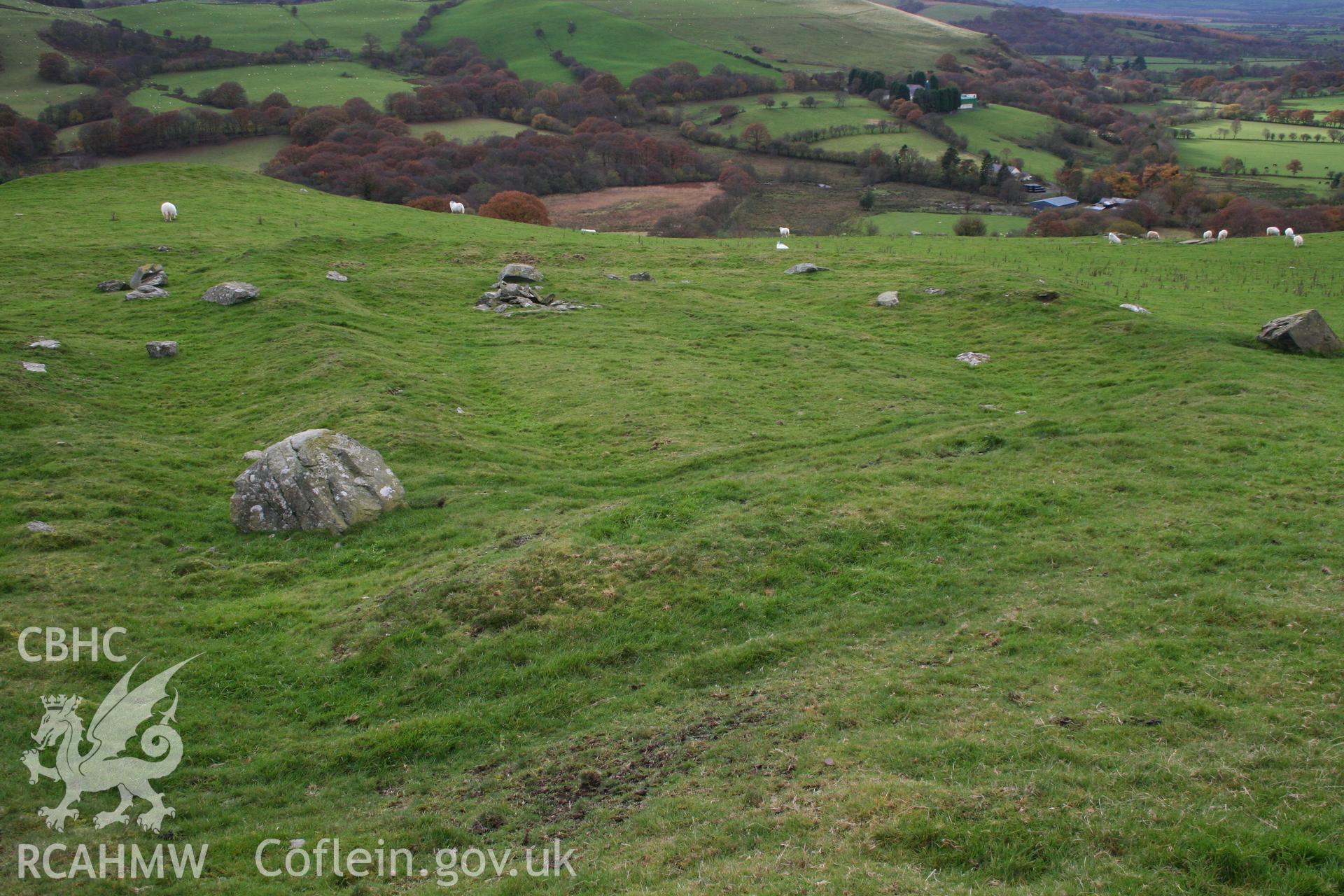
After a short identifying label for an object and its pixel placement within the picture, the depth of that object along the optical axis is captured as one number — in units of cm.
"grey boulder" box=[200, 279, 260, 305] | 3241
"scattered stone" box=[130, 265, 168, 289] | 3419
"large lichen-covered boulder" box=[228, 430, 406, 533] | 1867
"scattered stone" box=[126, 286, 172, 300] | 3300
